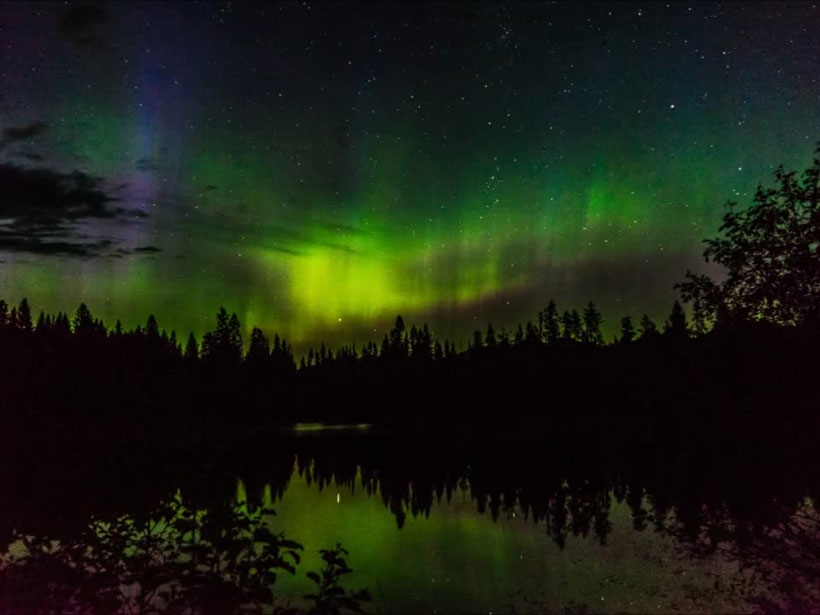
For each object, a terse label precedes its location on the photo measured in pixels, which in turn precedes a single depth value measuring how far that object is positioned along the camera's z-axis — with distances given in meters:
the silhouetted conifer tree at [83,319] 129.60
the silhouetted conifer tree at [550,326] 142.38
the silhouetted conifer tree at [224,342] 147.00
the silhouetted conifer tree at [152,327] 141.20
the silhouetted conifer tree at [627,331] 127.01
